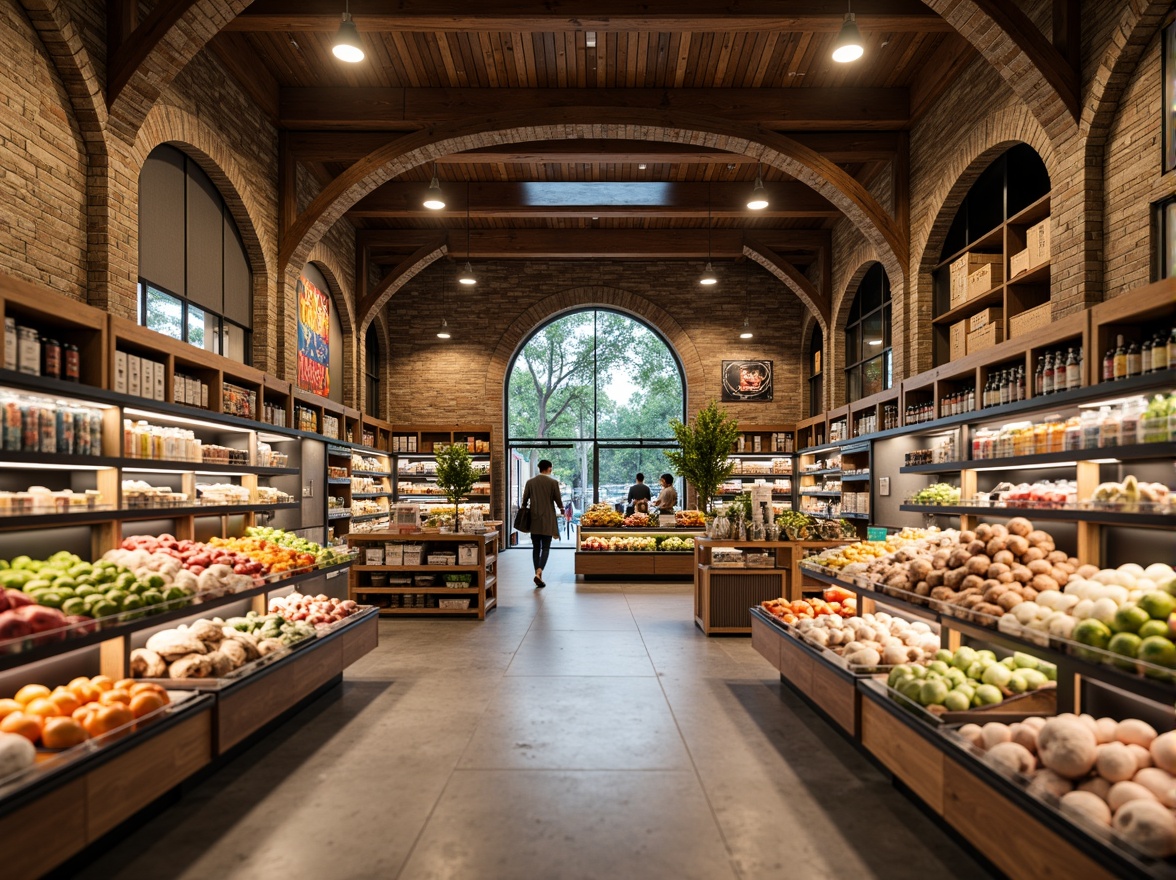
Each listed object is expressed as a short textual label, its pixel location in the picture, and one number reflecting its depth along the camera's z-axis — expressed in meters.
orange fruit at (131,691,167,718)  3.11
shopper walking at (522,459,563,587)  10.57
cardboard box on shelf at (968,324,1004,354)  7.52
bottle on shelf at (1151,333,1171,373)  4.41
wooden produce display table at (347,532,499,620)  8.28
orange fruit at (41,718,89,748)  2.77
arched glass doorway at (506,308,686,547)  16.20
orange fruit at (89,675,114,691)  3.27
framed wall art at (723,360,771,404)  15.44
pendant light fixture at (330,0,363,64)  5.39
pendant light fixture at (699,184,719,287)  12.26
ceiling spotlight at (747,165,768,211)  8.76
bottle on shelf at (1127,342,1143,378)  4.72
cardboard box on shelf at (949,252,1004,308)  7.86
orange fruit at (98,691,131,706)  3.08
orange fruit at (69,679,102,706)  3.15
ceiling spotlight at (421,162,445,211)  8.52
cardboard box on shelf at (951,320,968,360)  8.25
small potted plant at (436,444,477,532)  9.12
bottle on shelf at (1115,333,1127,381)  4.81
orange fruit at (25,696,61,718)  2.94
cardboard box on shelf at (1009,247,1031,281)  7.04
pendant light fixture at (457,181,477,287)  12.05
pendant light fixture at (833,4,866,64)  5.43
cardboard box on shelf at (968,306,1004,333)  7.59
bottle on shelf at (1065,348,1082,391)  5.39
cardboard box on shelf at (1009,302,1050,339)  6.57
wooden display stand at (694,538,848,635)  7.25
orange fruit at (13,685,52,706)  3.10
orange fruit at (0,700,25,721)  2.93
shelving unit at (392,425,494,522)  15.08
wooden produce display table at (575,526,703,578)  11.28
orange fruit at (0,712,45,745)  2.75
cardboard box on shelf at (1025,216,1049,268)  6.67
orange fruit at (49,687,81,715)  3.02
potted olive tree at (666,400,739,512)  10.27
